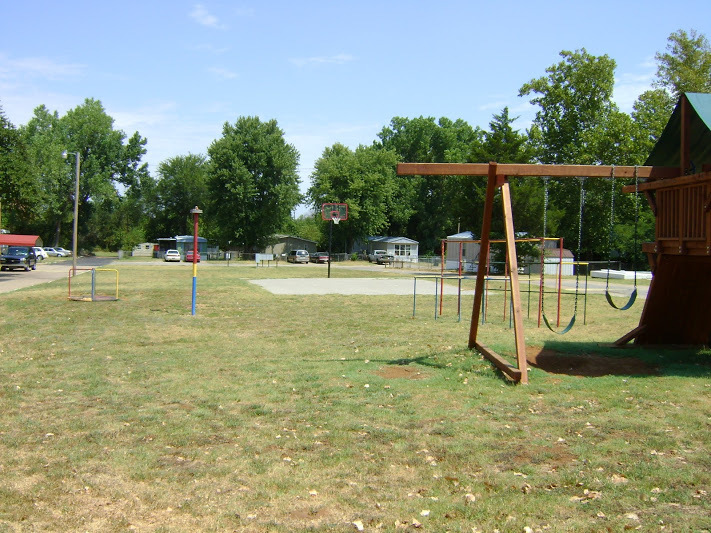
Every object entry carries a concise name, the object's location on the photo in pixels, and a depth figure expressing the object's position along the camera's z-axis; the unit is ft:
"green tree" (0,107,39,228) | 107.29
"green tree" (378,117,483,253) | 257.75
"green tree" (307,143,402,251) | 236.63
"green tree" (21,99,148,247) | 248.11
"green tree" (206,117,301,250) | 232.73
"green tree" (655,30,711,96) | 159.53
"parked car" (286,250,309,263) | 219.41
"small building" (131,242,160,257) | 272.62
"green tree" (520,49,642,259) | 163.12
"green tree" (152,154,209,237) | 292.61
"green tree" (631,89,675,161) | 157.69
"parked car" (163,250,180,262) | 215.31
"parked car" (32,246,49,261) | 203.35
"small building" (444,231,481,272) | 167.54
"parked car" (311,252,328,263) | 218.18
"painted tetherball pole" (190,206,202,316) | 53.47
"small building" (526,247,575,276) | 157.56
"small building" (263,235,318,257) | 261.63
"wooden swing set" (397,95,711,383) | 28.53
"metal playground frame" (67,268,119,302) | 63.26
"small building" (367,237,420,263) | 239.30
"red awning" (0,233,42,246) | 141.78
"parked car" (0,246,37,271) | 132.05
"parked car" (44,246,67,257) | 244.42
